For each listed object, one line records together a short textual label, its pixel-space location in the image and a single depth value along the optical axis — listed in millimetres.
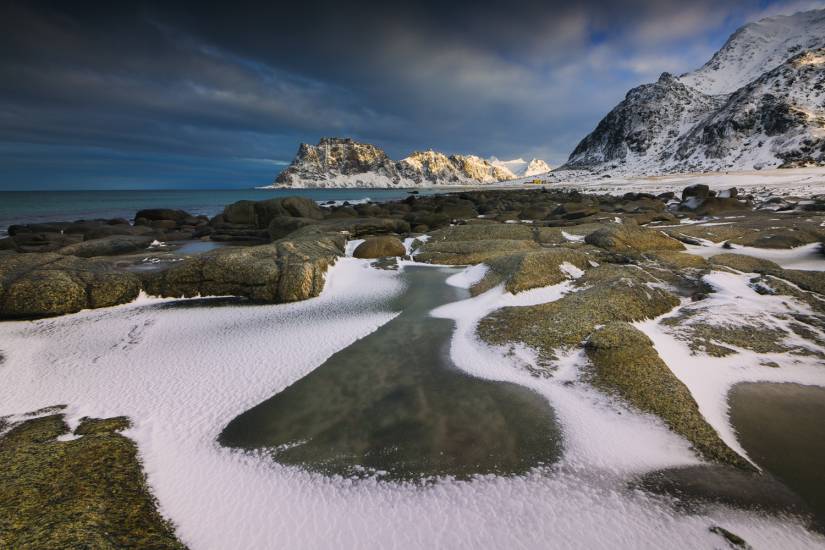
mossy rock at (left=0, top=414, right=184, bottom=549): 2223
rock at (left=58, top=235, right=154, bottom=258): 13148
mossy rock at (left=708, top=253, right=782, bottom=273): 7855
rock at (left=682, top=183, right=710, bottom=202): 27719
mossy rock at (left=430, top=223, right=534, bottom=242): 13883
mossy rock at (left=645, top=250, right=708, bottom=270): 8656
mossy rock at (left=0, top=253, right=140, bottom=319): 6547
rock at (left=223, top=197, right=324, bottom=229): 22312
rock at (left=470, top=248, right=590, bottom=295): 7805
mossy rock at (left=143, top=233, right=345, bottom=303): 7961
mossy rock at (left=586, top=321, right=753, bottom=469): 3355
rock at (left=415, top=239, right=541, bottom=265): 11320
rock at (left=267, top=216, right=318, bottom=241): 18172
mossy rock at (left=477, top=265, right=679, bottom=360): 5398
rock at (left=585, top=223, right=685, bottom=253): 10836
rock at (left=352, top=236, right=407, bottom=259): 12141
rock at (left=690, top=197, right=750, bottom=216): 21344
